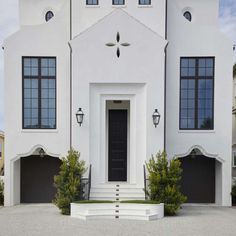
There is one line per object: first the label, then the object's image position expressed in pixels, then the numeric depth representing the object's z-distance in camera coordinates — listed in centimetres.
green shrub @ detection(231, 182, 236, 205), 1080
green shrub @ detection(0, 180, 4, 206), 1100
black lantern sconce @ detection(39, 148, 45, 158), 1098
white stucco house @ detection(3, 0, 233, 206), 987
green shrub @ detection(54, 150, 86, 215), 863
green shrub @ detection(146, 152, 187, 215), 863
